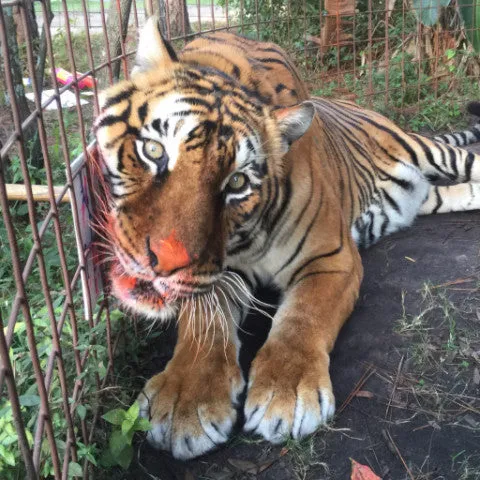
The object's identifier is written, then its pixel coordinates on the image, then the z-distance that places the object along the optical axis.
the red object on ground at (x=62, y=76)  3.96
